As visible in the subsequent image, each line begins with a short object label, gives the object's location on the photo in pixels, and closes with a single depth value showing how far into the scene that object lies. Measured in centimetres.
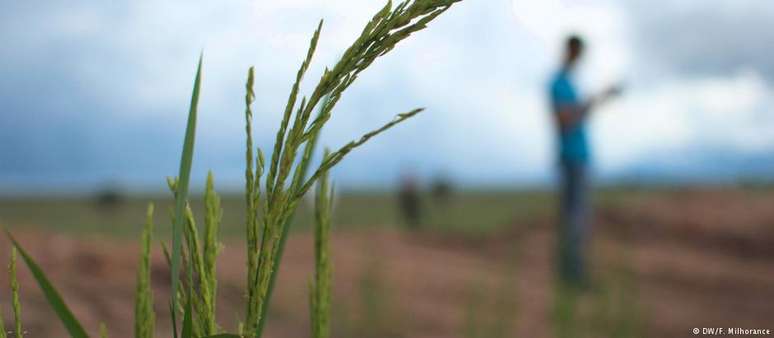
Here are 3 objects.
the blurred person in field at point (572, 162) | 575
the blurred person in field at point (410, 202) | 1311
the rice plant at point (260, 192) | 68
